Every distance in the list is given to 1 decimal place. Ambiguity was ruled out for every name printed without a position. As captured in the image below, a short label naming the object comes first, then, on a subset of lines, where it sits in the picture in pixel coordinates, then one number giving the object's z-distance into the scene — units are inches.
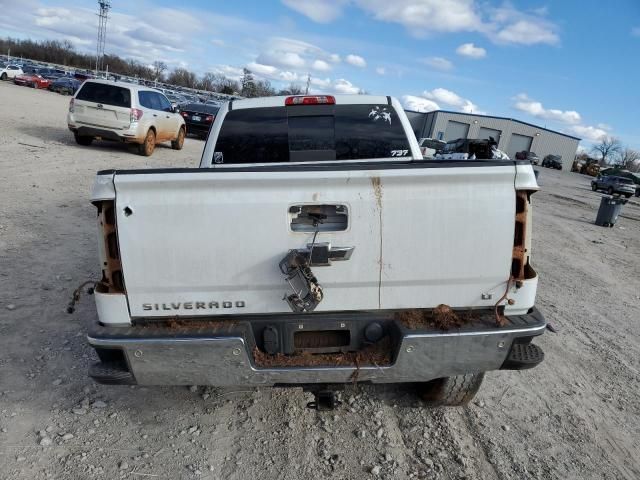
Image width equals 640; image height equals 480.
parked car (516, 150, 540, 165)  2071.4
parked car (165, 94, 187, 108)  1636.6
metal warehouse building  2586.1
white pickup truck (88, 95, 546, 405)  99.3
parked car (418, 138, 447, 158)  1296.8
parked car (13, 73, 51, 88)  1745.8
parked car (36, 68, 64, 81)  1909.3
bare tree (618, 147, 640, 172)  3940.7
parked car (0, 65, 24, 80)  1776.6
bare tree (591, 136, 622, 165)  4040.4
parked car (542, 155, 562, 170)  2277.3
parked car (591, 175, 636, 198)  1215.6
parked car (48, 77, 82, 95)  1711.4
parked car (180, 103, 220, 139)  863.7
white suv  518.9
